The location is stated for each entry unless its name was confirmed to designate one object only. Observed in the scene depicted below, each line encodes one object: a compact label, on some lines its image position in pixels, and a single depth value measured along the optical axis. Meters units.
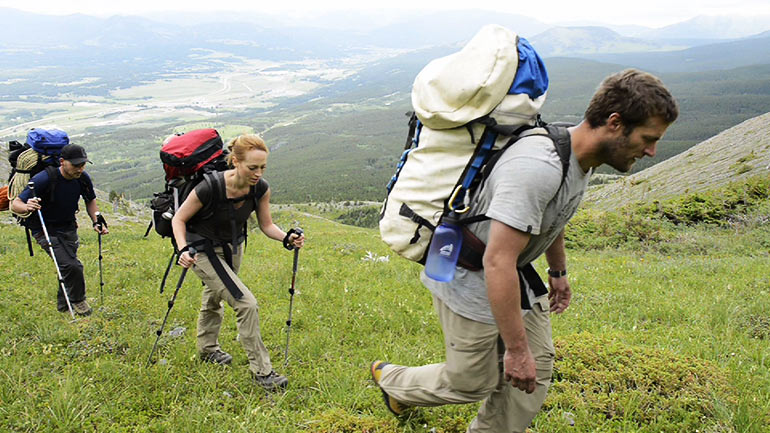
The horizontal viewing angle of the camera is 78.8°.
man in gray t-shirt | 2.73
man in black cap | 6.93
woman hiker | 5.04
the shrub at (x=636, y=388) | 4.46
